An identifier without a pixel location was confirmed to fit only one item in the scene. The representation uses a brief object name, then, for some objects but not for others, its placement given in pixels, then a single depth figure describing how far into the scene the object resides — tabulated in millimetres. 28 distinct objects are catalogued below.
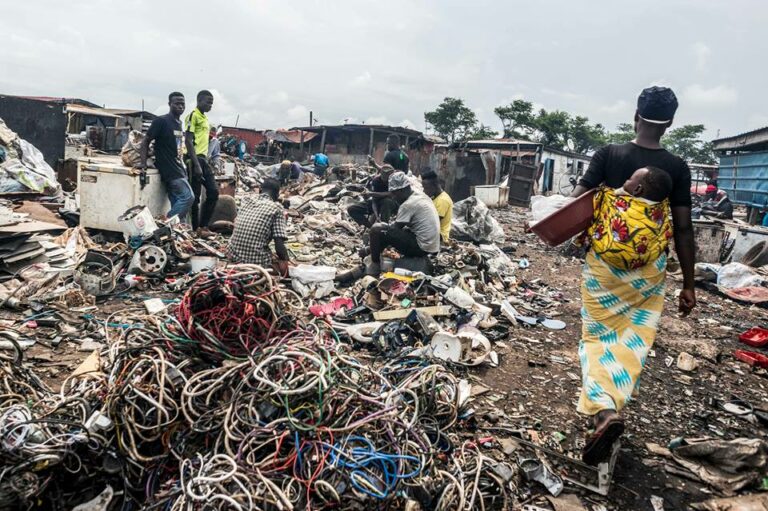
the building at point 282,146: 24875
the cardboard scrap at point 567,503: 2160
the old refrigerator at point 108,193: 5777
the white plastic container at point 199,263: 5332
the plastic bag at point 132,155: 6039
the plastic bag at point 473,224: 8633
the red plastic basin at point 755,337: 4547
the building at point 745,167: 10320
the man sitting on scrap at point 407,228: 5480
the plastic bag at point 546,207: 2532
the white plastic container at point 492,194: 14664
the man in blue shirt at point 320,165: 16938
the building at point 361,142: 22578
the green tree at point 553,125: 37188
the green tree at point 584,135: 38531
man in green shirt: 6574
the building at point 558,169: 22594
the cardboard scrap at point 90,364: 3077
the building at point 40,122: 11203
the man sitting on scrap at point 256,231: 4660
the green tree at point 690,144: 43031
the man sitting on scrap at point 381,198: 7797
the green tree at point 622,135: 43656
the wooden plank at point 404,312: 4320
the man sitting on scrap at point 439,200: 6555
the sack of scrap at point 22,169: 7742
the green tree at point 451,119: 40344
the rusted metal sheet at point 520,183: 16406
